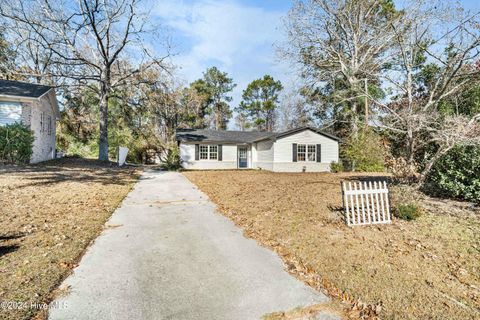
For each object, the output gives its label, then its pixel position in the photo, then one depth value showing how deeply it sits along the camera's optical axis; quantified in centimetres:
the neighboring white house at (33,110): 1465
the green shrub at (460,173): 689
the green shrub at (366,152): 1778
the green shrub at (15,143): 1334
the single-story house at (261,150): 2019
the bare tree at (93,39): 1825
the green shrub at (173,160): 2064
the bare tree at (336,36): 1752
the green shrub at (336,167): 1995
